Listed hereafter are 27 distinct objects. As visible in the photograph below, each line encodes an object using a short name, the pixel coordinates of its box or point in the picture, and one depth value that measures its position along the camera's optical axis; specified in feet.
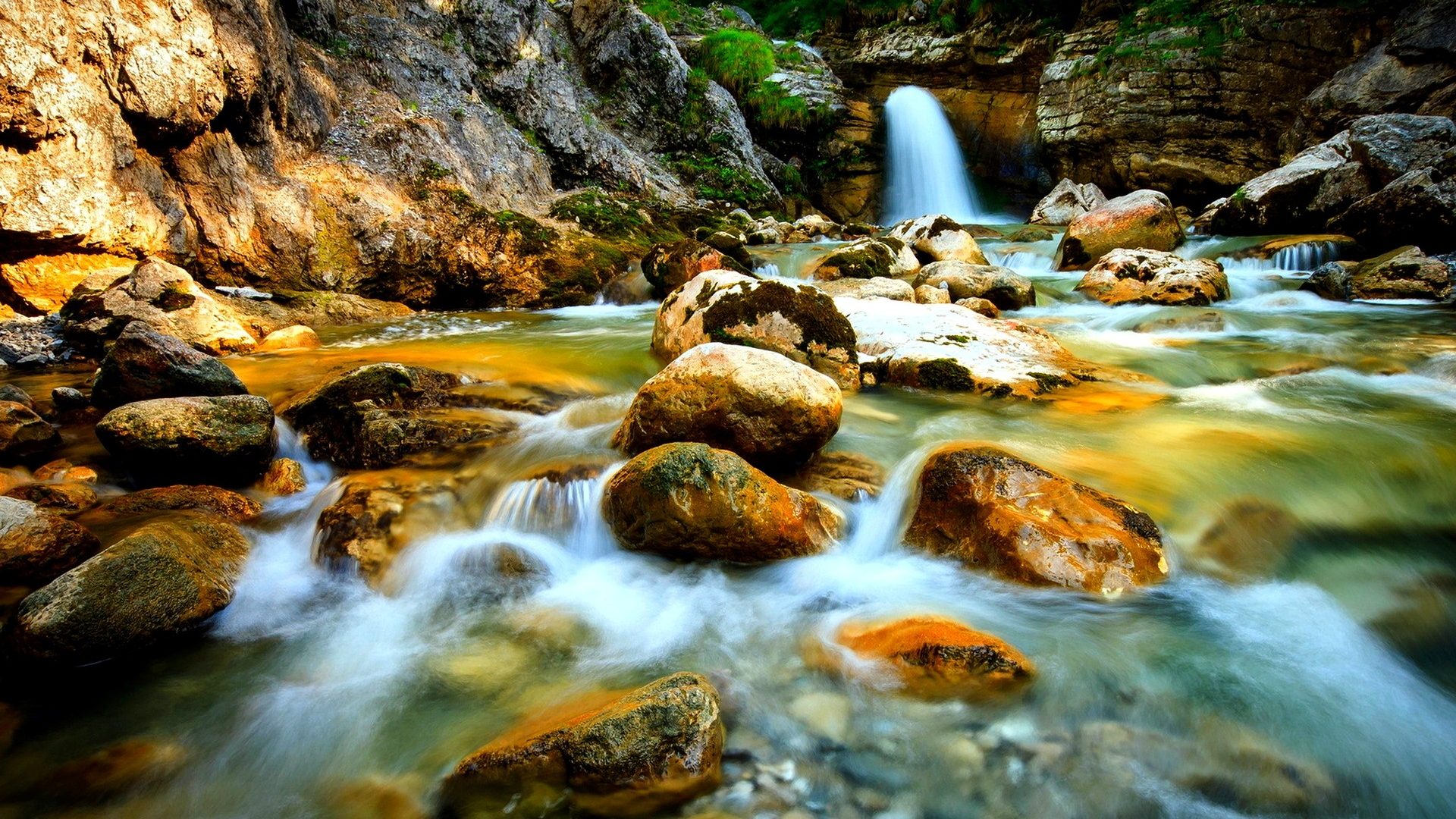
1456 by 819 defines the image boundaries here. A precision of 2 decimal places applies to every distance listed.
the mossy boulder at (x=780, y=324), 19.27
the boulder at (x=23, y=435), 12.91
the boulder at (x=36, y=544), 9.16
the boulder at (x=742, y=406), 12.90
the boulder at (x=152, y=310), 20.63
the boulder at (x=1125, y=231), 37.37
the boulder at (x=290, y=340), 22.90
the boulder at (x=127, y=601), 8.14
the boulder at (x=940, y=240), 37.09
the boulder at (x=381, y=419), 13.78
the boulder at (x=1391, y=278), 27.96
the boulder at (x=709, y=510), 10.84
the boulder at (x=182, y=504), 11.37
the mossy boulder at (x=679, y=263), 32.65
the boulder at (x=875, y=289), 28.04
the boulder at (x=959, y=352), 18.39
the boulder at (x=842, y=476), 13.03
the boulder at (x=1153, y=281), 29.60
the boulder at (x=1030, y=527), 9.96
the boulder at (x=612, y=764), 6.40
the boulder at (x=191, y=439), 12.13
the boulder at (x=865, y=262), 33.76
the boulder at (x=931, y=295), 28.02
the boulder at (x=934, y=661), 7.95
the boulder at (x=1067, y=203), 60.59
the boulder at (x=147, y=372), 14.87
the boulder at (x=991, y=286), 30.22
